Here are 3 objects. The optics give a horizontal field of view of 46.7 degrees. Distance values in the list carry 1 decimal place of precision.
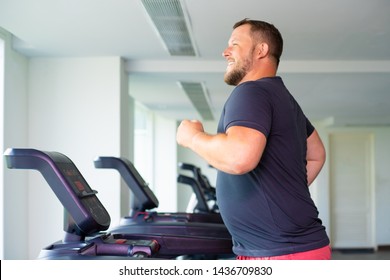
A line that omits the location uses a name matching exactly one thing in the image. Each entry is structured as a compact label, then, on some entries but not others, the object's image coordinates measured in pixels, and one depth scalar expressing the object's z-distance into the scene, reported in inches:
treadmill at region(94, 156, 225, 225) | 91.4
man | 43.3
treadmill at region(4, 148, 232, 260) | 56.4
